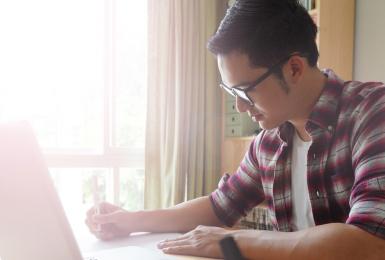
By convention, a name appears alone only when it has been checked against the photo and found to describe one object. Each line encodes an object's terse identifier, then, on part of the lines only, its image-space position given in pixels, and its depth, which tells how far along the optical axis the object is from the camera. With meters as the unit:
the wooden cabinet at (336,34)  2.09
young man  0.76
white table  0.99
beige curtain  2.57
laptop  0.48
